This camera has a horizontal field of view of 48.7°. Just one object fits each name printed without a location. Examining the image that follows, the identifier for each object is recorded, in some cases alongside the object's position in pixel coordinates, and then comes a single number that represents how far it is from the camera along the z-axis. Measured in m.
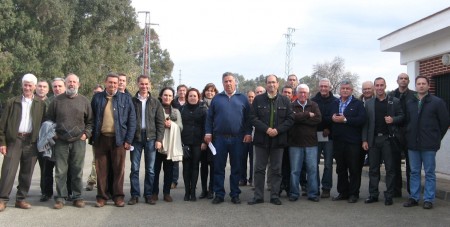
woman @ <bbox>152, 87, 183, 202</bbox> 7.91
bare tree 50.34
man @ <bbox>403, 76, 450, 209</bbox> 7.35
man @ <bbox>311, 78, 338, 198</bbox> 8.34
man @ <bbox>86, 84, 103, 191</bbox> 9.12
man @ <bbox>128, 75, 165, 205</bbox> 7.74
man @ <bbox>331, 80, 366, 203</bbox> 7.97
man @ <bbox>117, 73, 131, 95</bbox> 8.14
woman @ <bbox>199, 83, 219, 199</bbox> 8.22
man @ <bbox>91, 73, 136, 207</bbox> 7.48
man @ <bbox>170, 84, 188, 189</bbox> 8.60
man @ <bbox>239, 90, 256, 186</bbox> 8.10
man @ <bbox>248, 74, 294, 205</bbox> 7.73
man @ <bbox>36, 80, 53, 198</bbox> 7.92
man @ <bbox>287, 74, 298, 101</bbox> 9.60
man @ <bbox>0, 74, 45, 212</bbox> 7.29
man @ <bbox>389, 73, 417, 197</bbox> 7.72
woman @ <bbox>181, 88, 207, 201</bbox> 8.09
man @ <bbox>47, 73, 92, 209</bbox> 7.34
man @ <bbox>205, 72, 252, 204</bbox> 7.84
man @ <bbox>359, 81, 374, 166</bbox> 8.57
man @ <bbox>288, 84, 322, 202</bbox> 8.04
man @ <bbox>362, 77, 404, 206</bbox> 7.71
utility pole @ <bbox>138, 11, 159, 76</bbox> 49.02
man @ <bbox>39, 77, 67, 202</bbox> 7.93
